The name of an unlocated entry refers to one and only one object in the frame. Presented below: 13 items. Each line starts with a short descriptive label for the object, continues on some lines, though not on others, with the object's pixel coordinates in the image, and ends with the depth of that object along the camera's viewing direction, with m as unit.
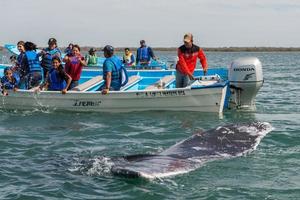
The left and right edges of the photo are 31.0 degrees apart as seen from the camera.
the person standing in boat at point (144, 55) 23.69
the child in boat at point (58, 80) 14.55
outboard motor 14.59
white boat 14.23
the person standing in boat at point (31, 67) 15.29
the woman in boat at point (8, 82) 15.39
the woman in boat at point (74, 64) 14.76
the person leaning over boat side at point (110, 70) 14.02
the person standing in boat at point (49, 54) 15.67
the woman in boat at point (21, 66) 15.49
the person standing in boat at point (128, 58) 24.72
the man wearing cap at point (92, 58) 25.20
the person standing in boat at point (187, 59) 14.37
